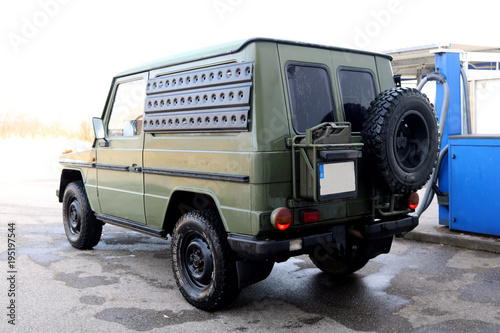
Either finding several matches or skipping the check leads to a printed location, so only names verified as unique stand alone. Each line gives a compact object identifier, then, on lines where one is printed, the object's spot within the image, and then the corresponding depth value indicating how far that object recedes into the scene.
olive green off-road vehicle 3.83
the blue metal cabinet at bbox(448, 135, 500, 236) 6.22
